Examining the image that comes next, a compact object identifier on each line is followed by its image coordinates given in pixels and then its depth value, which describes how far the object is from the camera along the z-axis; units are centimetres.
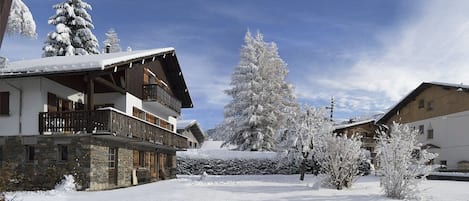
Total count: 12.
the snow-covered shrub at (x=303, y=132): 2869
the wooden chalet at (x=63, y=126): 1891
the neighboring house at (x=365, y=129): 5059
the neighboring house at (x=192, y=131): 5350
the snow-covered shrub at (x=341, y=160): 1925
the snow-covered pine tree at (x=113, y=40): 5762
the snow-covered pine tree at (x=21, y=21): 1310
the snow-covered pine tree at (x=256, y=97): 4078
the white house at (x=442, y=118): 3297
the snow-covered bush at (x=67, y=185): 1852
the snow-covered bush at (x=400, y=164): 1566
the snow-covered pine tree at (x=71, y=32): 3888
